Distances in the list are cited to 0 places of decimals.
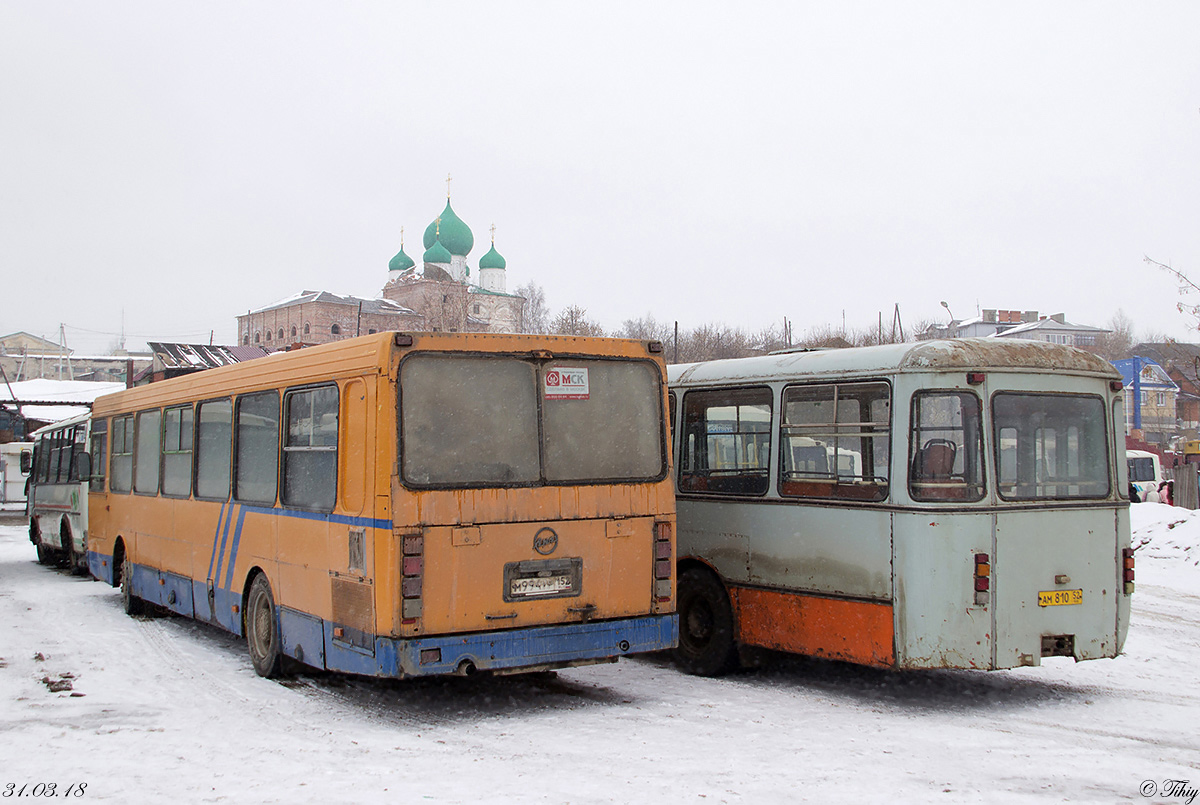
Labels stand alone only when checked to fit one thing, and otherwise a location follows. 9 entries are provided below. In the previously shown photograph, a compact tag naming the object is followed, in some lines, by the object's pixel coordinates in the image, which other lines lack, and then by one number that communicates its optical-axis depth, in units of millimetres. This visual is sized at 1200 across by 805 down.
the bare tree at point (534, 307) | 86938
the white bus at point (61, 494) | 17609
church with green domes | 84000
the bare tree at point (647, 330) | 77631
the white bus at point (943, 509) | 7961
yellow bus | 7473
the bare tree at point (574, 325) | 62531
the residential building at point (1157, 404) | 94500
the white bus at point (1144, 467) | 46500
